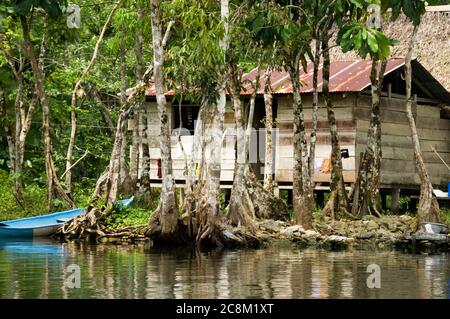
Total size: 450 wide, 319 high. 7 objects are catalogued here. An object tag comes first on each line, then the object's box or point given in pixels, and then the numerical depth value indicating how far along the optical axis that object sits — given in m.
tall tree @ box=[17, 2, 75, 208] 28.58
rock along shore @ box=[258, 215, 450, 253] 23.70
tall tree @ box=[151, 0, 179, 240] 23.69
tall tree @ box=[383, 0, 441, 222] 24.23
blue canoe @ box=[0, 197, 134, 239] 27.45
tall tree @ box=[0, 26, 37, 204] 30.86
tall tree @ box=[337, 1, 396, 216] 26.95
